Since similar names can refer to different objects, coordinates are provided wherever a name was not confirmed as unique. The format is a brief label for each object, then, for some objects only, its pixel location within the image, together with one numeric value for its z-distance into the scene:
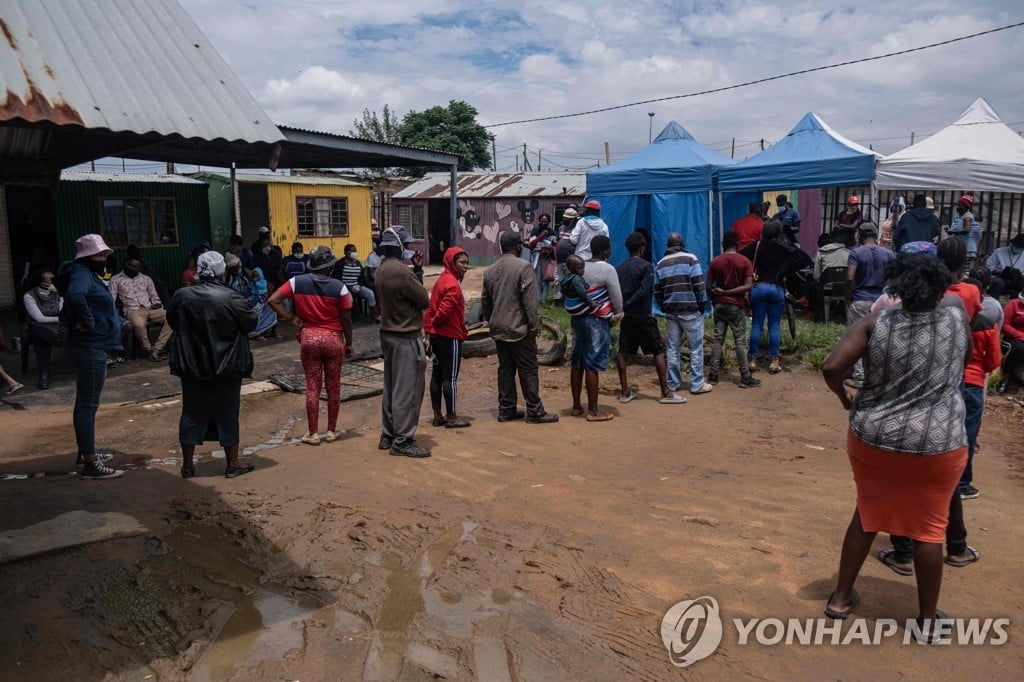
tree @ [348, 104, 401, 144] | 43.78
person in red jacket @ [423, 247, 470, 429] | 6.76
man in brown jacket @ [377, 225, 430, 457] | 6.20
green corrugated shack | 14.07
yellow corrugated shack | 17.20
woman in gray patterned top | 3.21
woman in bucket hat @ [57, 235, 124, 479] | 5.25
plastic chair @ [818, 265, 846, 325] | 10.65
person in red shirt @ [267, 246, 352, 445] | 6.20
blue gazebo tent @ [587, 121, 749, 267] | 11.99
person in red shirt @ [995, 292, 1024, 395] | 8.02
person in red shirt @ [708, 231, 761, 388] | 8.39
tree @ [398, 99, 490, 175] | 37.19
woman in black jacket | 5.31
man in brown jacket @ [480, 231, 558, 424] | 7.00
